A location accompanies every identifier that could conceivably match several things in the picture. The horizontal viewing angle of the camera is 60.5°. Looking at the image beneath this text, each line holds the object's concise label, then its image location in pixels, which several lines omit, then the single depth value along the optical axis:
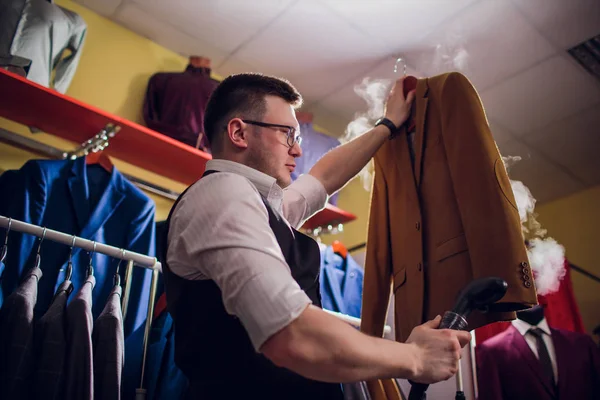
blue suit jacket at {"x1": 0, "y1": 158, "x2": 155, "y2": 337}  1.92
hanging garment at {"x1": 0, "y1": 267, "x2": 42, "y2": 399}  1.33
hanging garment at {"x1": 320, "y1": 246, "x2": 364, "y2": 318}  2.79
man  0.94
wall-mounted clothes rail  2.43
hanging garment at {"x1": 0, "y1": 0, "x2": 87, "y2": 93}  2.35
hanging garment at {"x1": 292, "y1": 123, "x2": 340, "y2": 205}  3.31
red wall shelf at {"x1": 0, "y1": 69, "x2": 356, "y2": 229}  2.28
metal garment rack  1.61
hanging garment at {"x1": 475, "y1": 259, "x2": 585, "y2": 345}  3.40
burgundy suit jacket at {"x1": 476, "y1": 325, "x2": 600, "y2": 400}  2.78
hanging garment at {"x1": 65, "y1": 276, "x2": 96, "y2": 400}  1.41
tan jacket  1.40
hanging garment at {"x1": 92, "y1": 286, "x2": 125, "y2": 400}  1.49
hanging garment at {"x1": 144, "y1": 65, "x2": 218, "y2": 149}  2.80
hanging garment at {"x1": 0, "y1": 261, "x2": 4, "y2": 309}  1.57
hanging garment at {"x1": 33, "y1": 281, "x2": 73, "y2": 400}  1.38
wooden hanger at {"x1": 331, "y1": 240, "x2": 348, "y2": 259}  3.06
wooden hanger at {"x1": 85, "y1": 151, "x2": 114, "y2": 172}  2.38
